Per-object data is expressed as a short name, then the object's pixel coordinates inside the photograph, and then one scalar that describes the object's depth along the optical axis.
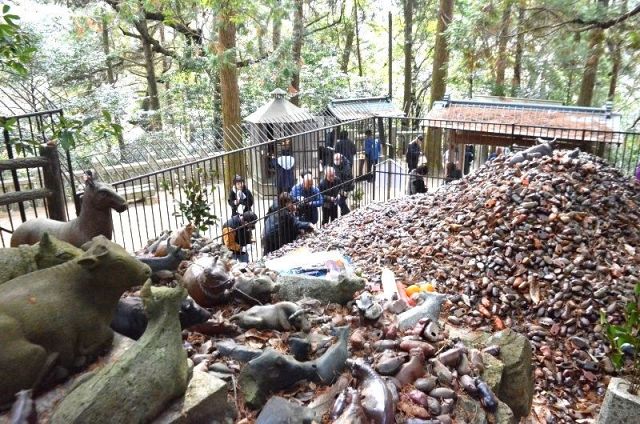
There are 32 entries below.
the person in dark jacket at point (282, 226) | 6.22
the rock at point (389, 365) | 2.24
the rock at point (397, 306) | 3.13
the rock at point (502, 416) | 2.26
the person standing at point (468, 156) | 10.13
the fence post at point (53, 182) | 3.29
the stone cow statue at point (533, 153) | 5.73
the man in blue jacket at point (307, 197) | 6.70
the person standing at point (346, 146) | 7.92
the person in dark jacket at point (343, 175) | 7.48
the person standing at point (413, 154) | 9.01
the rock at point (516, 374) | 2.77
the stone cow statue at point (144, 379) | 1.45
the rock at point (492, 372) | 2.57
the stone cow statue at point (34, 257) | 1.84
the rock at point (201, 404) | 1.64
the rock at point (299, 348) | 2.24
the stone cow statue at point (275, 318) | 2.46
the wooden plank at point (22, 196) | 2.99
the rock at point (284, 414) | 1.76
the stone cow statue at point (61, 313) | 1.48
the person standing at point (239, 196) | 5.92
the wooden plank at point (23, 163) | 3.02
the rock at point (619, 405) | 2.94
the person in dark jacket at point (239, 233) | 5.64
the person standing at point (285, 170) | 6.66
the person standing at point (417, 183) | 8.34
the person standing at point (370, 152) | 8.54
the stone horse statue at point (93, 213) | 2.56
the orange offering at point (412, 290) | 3.82
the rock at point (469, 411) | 2.16
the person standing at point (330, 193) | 7.16
